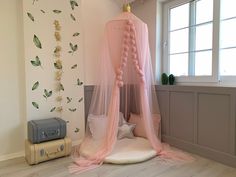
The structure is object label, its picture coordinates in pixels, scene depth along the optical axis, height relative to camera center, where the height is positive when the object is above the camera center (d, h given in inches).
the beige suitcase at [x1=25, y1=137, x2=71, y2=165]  86.0 -31.8
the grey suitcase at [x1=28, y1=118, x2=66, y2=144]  86.5 -22.4
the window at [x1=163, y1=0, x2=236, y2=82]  92.6 +21.3
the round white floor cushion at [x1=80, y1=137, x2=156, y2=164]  87.4 -34.3
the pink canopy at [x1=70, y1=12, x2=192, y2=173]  92.0 -0.6
